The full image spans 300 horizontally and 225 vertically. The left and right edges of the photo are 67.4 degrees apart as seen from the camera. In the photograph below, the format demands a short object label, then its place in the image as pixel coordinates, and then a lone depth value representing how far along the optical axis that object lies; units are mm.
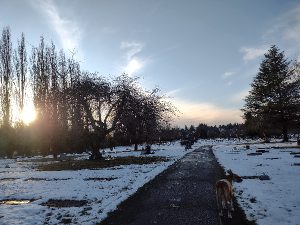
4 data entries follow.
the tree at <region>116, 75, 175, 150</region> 22854
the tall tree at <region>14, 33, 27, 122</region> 31126
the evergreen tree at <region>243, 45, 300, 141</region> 36927
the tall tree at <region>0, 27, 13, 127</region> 31126
